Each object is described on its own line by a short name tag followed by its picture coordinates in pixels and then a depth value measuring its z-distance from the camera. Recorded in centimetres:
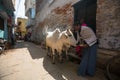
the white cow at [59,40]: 254
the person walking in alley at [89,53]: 217
